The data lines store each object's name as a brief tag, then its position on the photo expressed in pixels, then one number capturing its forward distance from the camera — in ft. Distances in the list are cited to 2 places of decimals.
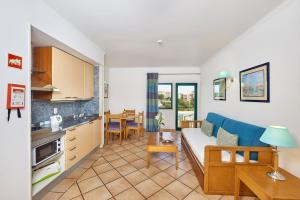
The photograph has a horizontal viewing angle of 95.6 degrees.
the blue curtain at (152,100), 16.35
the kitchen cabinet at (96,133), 9.83
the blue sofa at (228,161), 5.58
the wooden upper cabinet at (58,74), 6.82
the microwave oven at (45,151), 5.53
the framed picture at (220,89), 10.15
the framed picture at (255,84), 6.25
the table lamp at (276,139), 4.17
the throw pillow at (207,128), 9.83
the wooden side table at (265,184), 3.79
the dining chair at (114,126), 12.06
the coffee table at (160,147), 7.88
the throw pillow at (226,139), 6.66
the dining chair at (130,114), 14.62
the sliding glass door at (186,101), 16.79
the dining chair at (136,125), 13.29
